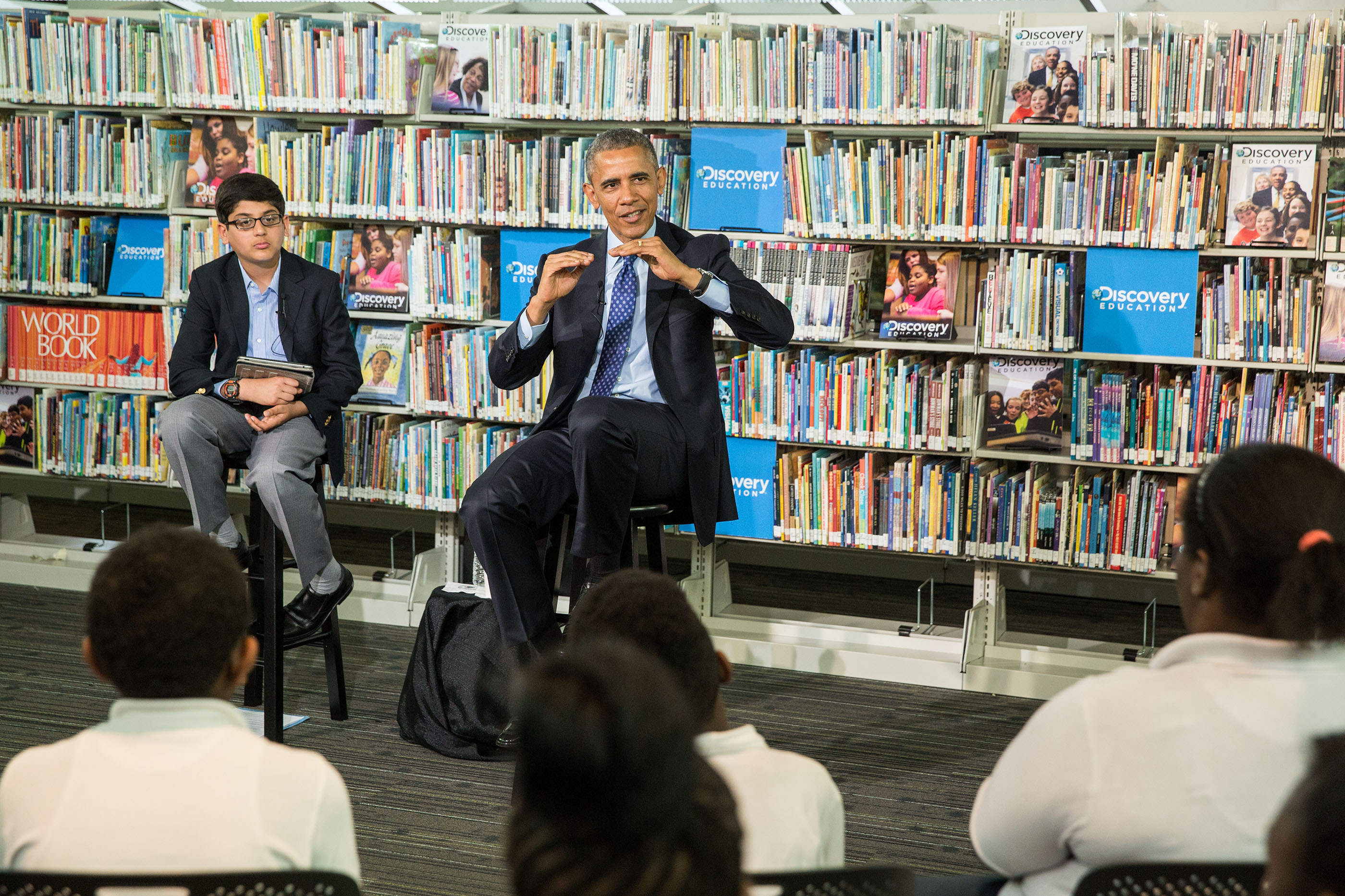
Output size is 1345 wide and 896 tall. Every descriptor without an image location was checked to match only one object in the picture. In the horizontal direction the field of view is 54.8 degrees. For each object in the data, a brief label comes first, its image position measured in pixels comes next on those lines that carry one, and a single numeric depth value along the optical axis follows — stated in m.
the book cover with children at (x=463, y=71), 4.48
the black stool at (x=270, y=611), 3.43
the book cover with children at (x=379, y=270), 4.70
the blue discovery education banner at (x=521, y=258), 4.48
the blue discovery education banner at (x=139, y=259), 4.96
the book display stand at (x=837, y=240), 3.87
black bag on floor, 3.52
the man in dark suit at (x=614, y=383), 3.16
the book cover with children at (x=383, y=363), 4.75
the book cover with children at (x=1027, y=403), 4.09
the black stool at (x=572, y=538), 3.24
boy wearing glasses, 3.54
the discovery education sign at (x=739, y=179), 4.19
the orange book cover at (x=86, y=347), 4.96
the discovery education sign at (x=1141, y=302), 3.90
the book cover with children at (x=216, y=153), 4.79
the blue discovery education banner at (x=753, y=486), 4.36
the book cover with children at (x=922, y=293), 4.17
